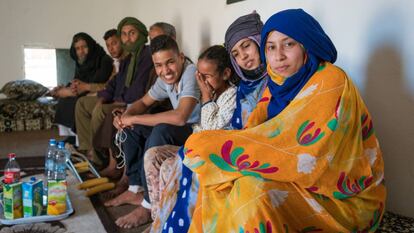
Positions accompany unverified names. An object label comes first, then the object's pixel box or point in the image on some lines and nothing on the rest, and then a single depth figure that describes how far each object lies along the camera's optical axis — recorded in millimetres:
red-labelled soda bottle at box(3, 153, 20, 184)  2221
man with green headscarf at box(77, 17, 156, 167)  2992
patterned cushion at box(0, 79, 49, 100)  4668
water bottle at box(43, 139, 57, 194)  2619
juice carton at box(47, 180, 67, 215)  2143
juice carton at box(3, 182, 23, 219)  2064
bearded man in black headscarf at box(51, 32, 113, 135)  3830
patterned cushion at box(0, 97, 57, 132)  4590
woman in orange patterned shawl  1235
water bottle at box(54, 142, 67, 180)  2446
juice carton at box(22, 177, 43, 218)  2088
